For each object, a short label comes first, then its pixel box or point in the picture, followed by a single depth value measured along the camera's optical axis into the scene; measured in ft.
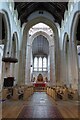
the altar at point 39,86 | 39.03
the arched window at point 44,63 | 65.48
